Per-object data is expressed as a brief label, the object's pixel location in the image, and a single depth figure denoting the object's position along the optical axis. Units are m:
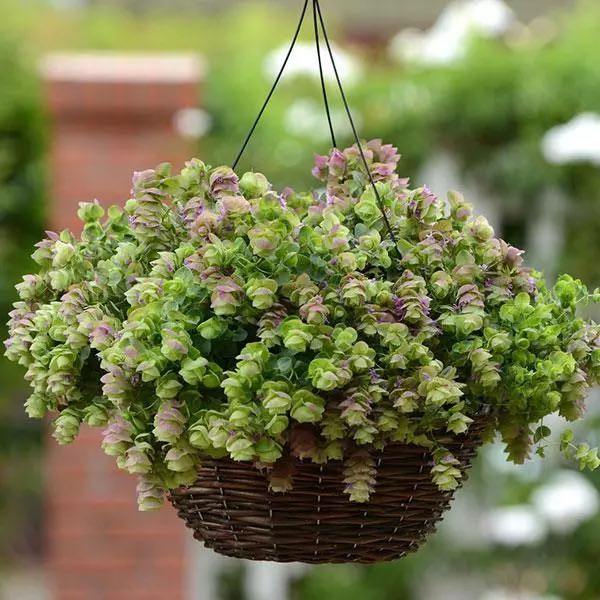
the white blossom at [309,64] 7.73
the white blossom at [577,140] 6.62
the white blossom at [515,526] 7.62
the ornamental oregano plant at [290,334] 2.79
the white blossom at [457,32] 7.72
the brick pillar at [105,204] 7.26
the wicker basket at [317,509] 2.94
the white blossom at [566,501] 7.59
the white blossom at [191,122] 7.44
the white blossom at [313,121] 7.89
